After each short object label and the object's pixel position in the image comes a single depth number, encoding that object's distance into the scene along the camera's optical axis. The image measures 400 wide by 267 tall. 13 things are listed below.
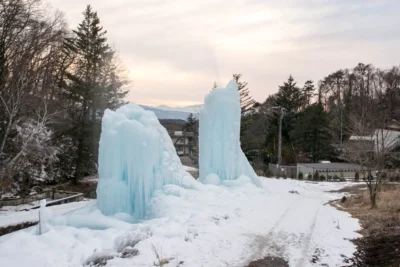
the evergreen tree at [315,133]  41.62
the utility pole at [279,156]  37.50
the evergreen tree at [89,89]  29.33
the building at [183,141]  70.00
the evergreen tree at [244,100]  48.28
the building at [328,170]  33.12
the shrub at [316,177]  30.03
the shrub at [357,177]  30.66
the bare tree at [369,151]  15.93
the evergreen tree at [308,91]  57.72
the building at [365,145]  17.95
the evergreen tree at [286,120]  44.09
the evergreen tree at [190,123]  70.54
